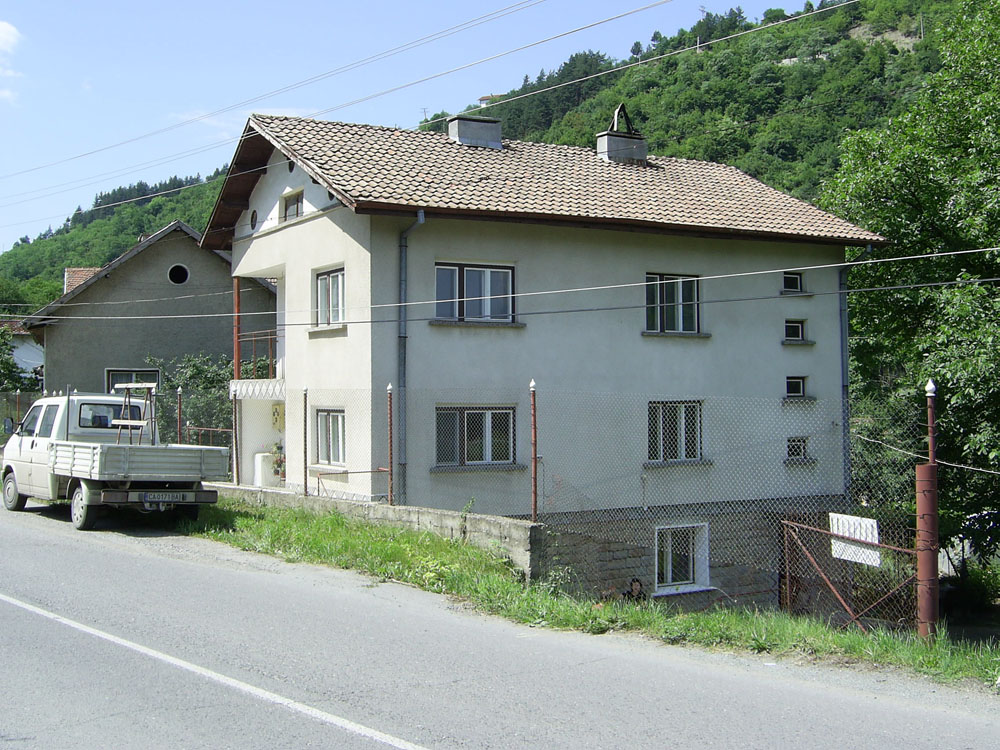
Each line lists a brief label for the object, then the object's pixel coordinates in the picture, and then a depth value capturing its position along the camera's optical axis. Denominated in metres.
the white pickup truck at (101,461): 14.08
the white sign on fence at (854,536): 9.62
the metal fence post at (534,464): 11.25
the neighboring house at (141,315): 29.33
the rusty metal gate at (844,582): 13.84
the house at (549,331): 16.31
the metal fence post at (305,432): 15.75
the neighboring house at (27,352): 46.41
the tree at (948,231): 17.03
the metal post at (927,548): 8.20
